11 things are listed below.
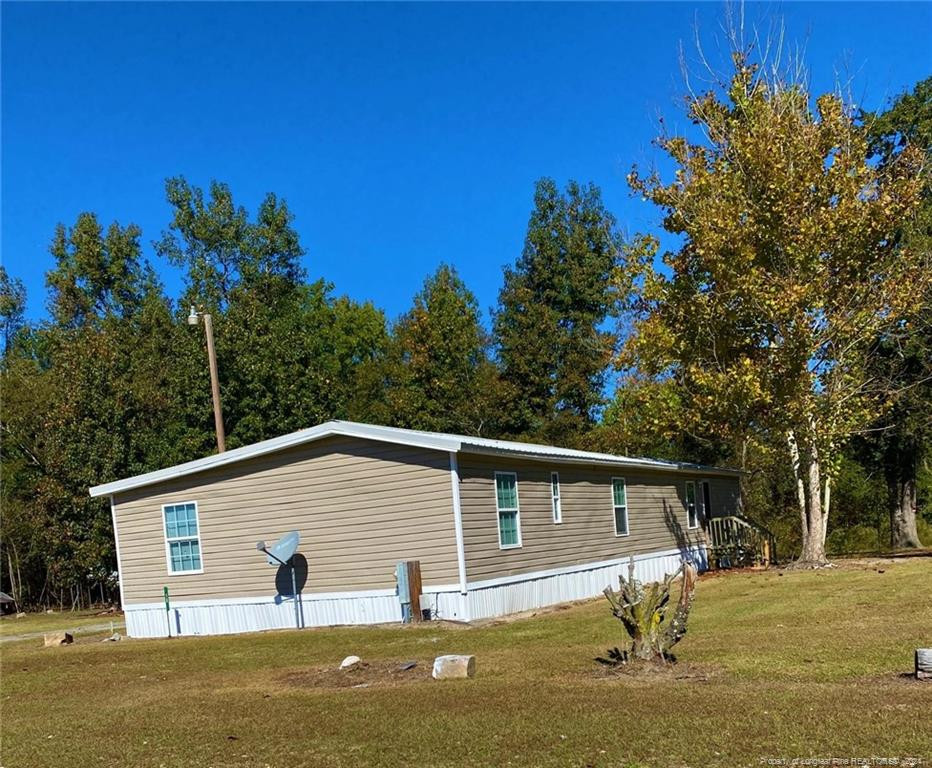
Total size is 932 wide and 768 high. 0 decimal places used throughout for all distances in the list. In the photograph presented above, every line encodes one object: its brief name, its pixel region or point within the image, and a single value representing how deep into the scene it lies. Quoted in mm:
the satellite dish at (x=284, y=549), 13820
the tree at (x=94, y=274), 38344
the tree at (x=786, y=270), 17500
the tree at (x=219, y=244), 38969
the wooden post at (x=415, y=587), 13109
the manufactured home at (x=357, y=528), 13367
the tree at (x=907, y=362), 21422
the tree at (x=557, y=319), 33906
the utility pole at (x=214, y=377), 19623
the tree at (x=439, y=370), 34219
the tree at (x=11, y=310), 41094
